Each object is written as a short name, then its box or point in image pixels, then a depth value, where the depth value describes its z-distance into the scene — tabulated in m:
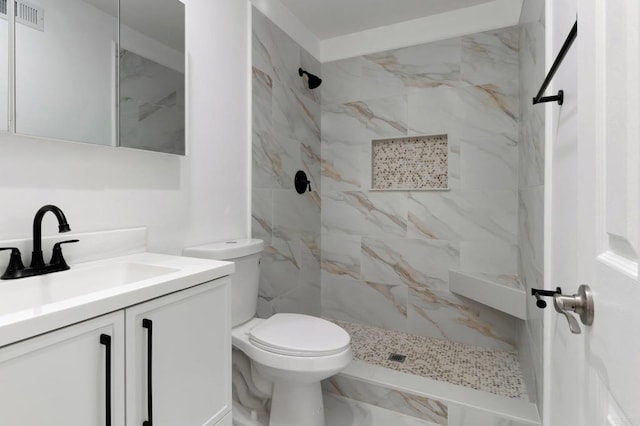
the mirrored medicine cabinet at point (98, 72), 1.03
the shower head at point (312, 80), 2.55
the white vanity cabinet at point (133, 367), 0.65
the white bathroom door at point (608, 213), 0.41
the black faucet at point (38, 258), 0.98
